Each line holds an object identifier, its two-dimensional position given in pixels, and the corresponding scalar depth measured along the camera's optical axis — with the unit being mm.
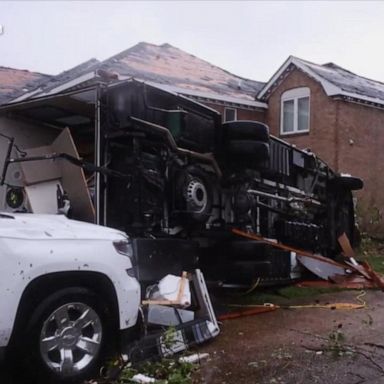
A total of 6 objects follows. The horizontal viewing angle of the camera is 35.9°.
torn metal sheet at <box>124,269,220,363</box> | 5125
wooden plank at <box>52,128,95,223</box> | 6164
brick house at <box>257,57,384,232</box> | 19906
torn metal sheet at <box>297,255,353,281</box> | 9789
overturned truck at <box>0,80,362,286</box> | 6246
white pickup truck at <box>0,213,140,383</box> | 4195
